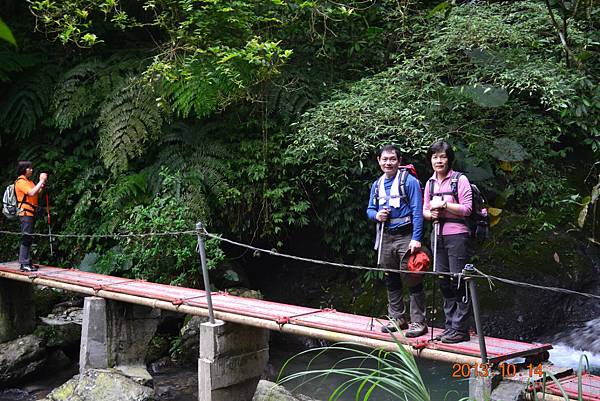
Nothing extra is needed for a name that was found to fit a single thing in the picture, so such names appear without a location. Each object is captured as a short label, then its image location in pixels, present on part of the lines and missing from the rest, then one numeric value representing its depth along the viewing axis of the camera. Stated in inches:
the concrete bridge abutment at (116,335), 258.5
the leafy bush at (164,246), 324.2
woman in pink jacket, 162.4
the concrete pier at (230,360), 207.6
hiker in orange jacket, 296.6
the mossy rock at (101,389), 230.4
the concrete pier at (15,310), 318.3
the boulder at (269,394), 195.2
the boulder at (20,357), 291.4
